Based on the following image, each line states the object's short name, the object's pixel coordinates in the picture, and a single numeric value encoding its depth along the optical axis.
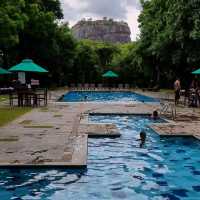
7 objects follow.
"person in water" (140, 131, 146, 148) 13.77
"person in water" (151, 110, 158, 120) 20.46
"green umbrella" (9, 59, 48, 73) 27.59
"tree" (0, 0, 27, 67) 33.16
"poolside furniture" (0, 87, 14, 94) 39.63
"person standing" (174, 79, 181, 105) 29.90
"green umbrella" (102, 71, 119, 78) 67.89
